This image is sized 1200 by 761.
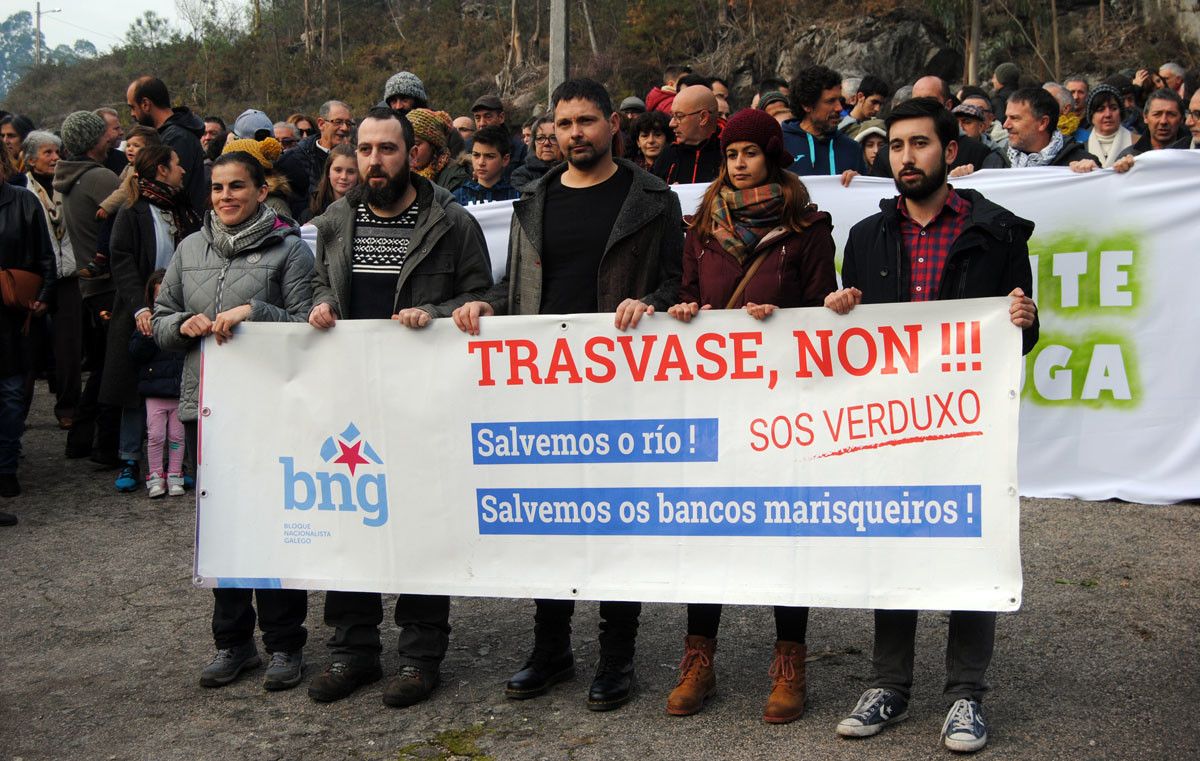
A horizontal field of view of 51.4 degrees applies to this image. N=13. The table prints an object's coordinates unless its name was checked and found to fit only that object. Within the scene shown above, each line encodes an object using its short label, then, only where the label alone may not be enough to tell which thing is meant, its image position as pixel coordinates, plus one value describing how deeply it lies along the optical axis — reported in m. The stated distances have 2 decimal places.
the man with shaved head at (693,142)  7.54
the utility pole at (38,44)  64.38
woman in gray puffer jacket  4.94
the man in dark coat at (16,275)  8.09
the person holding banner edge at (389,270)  4.79
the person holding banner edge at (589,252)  4.64
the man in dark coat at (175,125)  8.77
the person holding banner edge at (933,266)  4.16
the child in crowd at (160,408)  7.77
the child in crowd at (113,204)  8.51
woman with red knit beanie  4.35
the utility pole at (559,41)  14.93
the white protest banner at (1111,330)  7.06
